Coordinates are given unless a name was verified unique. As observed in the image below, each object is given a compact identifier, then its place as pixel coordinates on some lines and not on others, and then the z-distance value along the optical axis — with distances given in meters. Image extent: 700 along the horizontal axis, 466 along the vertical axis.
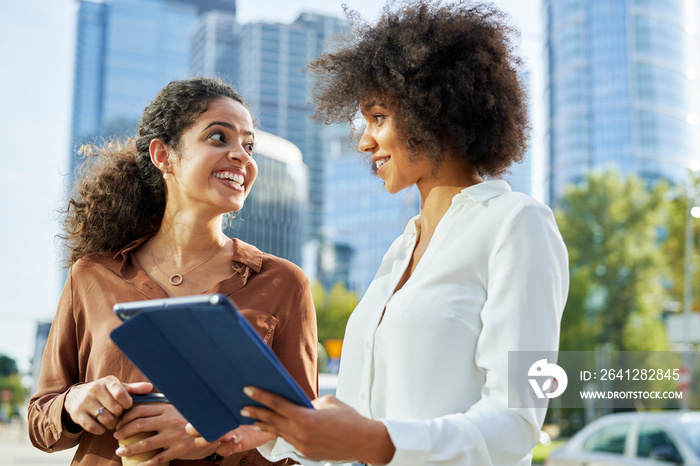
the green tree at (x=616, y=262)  39.66
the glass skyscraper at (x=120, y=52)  124.75
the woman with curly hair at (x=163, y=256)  2.73
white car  6.87
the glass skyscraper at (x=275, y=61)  114.81
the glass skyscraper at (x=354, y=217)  97.62
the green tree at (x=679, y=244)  28.23
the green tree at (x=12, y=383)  62.45
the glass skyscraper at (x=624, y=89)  84.19
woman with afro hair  1.62
